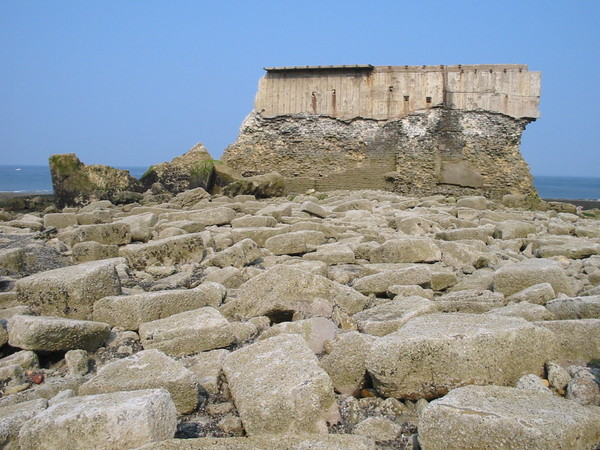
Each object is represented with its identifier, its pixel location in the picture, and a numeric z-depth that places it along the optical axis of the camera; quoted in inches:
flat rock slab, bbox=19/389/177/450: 85.3
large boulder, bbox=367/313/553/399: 104.1
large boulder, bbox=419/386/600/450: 79.5
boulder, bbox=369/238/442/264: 214.1
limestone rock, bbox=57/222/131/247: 267.7
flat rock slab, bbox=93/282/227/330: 150.6
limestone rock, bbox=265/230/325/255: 234.7
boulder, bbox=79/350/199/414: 104.9
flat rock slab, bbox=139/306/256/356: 133.4
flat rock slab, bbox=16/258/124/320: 157.3
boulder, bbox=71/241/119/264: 238.1
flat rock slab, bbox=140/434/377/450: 81.4
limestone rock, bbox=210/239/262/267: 217.5
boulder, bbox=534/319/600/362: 117.0
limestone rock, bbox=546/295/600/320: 135.1
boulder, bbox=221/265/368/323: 151.6
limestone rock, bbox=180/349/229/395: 114.3
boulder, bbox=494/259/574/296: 169.6
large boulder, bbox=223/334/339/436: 94.7
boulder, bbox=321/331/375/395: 111.3
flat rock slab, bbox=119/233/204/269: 225.5
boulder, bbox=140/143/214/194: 548.4
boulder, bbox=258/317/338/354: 127.5
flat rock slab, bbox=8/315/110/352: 132.4
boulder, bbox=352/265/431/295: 174.2
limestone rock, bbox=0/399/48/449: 92.7
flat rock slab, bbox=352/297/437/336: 131.7
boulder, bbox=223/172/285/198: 518.6
